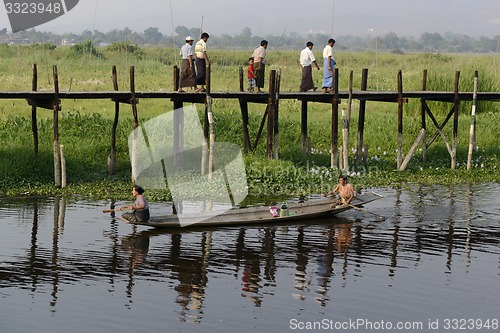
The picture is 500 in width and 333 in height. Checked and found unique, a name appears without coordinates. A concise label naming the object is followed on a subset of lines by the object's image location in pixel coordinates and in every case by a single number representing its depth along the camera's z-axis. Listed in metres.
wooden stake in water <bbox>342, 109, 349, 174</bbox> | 25.83
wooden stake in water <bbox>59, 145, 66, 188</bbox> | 23.94
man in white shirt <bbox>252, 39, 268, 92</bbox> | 25.50
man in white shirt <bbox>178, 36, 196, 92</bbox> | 24.53
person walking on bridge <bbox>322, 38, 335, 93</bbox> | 26.06
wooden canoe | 20.20
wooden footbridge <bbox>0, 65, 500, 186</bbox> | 24.06
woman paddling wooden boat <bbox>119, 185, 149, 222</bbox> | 19.73
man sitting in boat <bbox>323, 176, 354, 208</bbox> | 21.62
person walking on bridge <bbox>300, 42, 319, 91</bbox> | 26.20
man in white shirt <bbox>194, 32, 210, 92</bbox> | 24.45
